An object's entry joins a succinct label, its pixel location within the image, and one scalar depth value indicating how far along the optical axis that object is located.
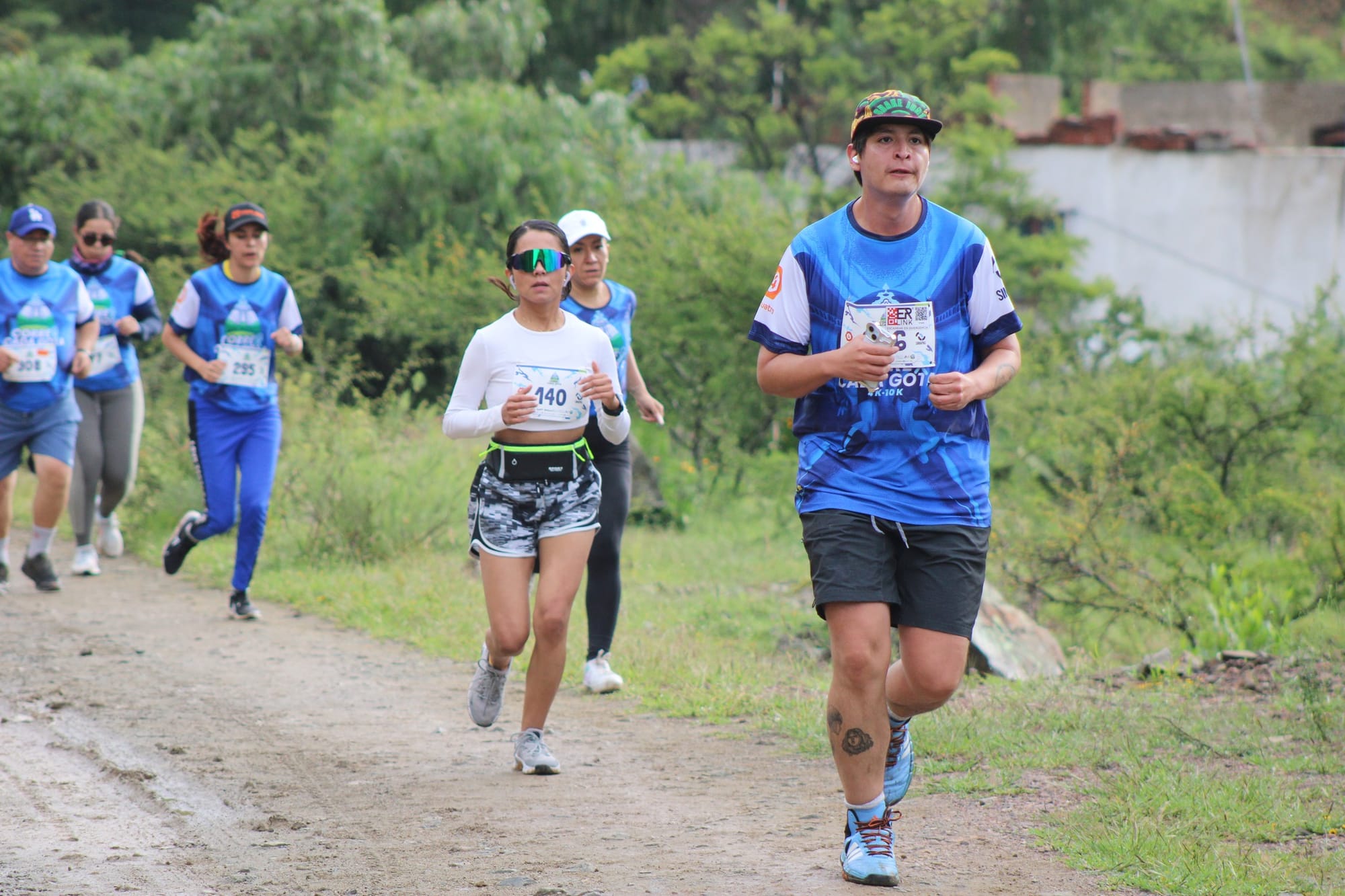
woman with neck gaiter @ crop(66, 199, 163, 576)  18.95
